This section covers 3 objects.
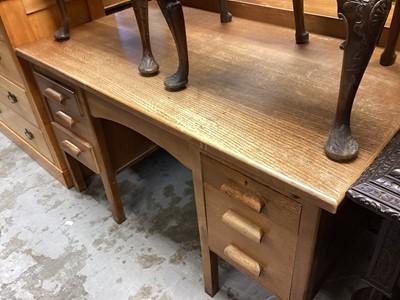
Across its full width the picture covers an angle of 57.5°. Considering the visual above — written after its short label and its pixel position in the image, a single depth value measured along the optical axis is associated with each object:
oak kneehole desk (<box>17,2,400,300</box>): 0.69
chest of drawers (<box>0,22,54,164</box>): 1.33
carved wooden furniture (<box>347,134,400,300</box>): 0.57
